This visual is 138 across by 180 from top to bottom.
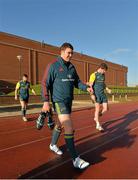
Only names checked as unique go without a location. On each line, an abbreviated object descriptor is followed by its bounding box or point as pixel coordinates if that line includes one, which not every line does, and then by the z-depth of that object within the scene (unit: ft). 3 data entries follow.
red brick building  66.76
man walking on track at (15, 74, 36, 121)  20.52
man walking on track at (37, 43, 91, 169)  8.67
